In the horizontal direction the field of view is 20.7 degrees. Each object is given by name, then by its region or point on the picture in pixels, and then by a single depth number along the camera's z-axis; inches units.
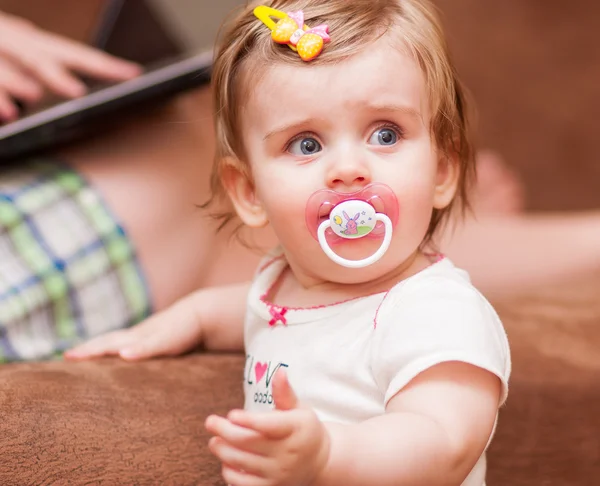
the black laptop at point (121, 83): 40.2
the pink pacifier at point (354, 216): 30.3
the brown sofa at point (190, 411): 32.1
